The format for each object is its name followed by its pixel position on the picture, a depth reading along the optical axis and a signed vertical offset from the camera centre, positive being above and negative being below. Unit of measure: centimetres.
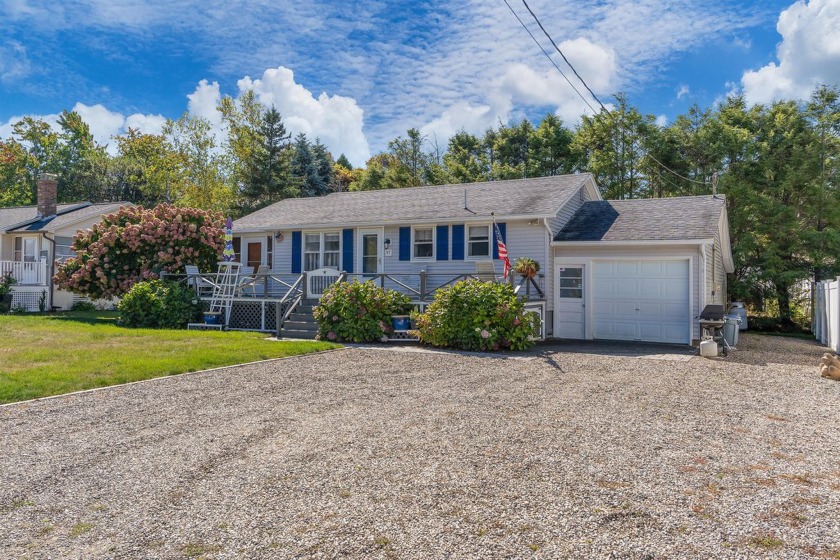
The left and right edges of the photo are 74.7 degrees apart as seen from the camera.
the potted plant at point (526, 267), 1369 +83
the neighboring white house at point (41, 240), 2059 +226
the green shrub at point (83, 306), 2139 -40
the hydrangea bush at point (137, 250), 1683 +146
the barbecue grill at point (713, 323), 1163 -43
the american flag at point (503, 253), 1255 +106
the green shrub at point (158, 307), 1509 -30
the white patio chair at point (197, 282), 1600 +44
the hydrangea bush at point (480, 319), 1117 -40
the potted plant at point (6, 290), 1941 +18
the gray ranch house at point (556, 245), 1314 +151
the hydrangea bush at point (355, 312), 1238 -32
